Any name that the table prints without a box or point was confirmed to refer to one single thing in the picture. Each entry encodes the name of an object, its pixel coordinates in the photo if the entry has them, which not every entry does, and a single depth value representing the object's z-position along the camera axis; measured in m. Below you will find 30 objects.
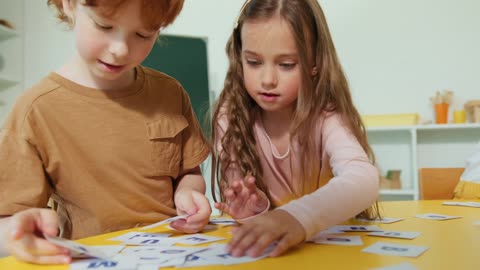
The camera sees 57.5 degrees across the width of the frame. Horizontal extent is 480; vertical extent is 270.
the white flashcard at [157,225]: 0.90
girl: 0.94
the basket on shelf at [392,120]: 3.09
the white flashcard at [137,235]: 0.79
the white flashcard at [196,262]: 0.59
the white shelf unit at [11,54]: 3.49
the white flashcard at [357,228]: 0.82
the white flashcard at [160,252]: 0.63
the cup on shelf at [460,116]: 3.05
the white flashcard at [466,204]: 1.21
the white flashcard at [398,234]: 0.75
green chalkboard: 3.00
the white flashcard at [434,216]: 0.96
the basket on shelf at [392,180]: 3.17
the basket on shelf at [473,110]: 2.97
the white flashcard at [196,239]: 0.75
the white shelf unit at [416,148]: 3.14
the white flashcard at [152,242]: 0.73
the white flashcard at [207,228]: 0.88
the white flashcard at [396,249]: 0.62
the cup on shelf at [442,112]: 3.08
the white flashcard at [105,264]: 0.58
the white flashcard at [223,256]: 0.61
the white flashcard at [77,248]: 0.61
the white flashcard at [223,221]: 0.96
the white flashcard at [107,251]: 0.65
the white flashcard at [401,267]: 0.54
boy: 0.88
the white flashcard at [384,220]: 0.94
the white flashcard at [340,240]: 0.70
